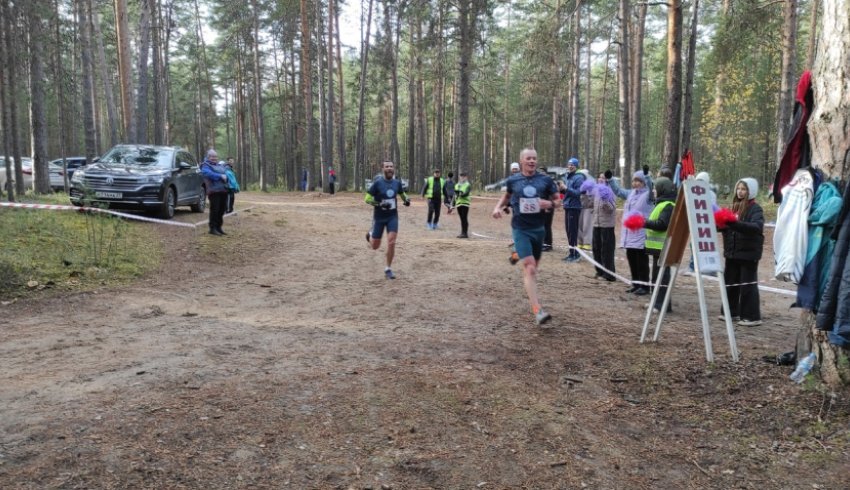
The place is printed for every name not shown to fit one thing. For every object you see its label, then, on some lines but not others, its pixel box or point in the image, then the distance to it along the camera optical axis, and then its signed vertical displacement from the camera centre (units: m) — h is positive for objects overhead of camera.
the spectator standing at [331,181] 31.52 +1.09
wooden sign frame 5.07 -0.33
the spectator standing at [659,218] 7.33 -0.28
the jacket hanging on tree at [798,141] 4.64 +0.49
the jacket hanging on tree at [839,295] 3.73 -0.69
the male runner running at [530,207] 6.72 -0.11
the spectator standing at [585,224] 12.00 -0.62
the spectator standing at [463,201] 15.28 -0.07
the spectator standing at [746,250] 6.76 -0.69
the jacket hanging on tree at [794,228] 4.26 -0.25
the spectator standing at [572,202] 11.87 -0.09
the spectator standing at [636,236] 8.37 -0.59
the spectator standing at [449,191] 19.51 +0.28
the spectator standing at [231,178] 14.66 +0.61
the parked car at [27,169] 23.75 +1.42
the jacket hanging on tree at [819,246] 4.14 -0.39
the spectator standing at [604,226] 9.70 -0.51
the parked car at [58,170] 25.61 +1.49
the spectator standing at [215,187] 12.09 +0.30
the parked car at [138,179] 13.03 +0.53
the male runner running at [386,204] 9.57 -0.09
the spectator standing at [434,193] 16.44 +0.18
